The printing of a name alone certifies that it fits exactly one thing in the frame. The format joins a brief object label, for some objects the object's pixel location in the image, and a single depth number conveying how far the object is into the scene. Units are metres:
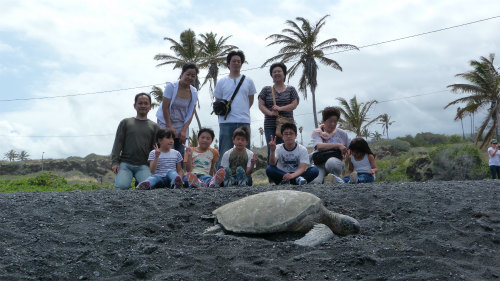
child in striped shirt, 4.76
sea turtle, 2.92
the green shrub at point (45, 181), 12.48
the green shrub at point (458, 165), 15.18
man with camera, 5.25
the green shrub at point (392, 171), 16.88
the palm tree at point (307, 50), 21.72
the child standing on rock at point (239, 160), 4.82
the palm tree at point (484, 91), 21.11
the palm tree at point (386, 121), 61.56
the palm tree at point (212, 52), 24.03
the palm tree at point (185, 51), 24.00
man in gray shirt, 5.04
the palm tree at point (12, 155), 65.75
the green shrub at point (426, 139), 45.00
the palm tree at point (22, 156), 64.50
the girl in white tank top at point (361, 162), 5.12
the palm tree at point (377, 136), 66.27
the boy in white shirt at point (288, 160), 4.81
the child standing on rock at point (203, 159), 4.91
